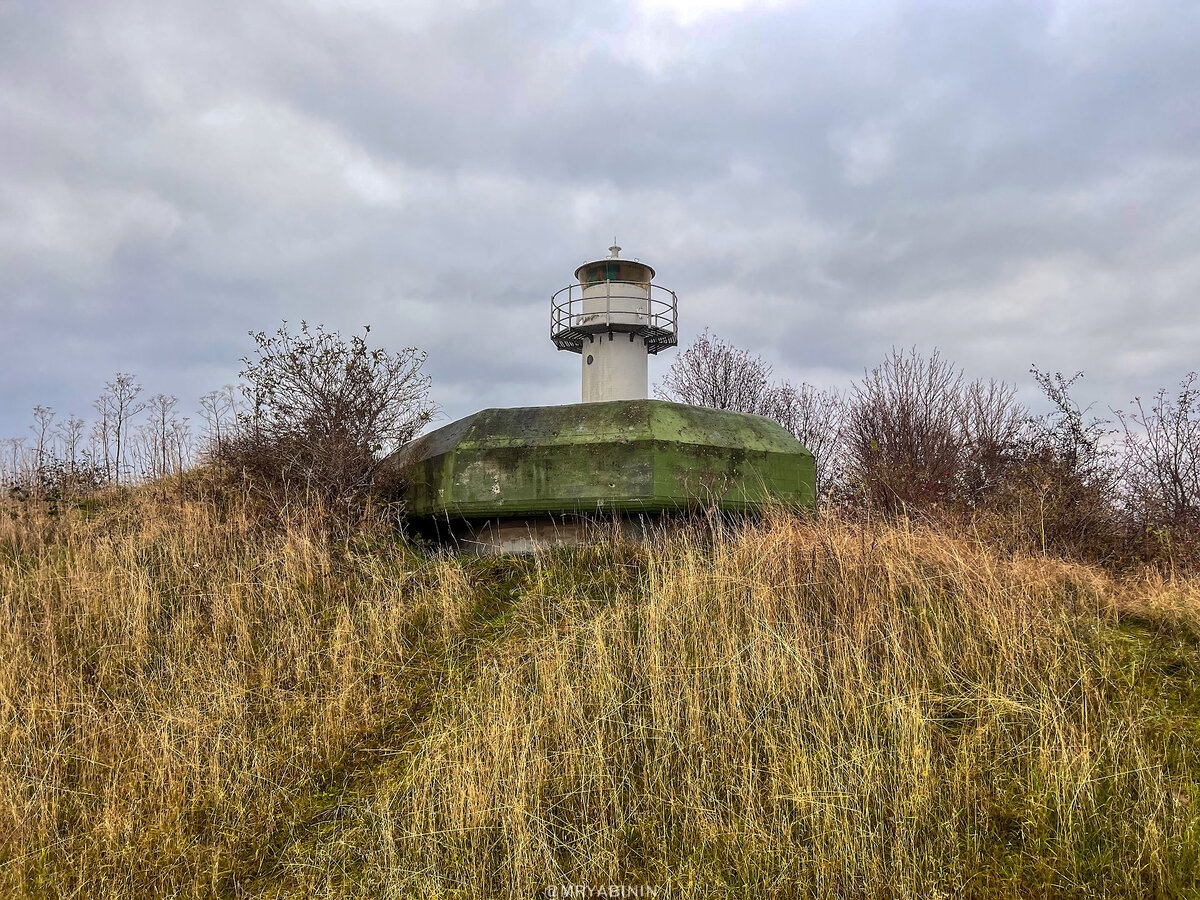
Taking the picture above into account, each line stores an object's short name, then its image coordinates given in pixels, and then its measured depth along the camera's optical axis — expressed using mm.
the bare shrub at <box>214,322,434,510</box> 7592
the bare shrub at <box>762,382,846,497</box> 19250
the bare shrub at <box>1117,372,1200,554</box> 10484
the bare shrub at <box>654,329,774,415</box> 21578
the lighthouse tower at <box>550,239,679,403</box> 13867
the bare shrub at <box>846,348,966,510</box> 12531
